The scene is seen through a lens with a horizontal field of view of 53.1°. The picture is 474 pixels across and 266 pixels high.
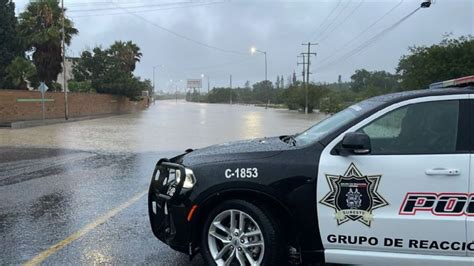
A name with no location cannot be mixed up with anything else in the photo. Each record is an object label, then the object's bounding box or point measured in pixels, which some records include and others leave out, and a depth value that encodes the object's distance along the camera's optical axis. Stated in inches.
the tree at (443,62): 1143.0
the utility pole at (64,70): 1325.7
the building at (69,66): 2214.6
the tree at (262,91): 4699.1
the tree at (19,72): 1411.2
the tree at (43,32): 1443.2
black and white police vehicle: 148.9
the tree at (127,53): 2512.3
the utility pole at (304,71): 2729.8
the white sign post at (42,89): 1192.2
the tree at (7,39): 1576.0
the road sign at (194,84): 5669.3
